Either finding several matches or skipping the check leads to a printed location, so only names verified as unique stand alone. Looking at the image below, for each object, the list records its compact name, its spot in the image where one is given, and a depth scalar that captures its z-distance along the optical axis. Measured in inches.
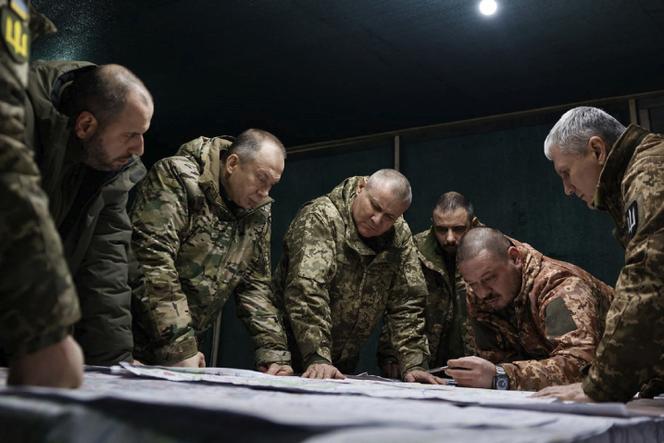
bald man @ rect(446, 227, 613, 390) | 82.3
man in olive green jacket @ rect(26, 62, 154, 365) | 70.1
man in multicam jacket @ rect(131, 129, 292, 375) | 86.1
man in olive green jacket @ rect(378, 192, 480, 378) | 132.2
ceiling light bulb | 112.3
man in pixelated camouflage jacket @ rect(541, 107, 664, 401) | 50.6
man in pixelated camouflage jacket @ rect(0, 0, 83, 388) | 28.8
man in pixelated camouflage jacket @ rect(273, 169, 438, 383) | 111.3
